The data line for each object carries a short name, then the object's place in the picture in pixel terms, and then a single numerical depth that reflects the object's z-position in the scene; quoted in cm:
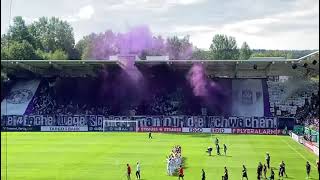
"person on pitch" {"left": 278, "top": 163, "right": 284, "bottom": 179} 2964
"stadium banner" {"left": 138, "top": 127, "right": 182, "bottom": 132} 6450
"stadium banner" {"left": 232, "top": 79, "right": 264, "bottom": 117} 7031
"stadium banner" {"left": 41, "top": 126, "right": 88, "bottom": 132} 6650
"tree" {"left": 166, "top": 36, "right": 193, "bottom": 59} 14225
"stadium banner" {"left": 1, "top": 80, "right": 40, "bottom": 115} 7178
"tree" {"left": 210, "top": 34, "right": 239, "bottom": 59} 14719
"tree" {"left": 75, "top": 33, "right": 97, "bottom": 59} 12699
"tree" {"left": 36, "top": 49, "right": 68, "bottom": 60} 10612
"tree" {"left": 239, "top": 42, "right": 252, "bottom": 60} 14575
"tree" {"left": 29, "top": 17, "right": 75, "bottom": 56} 12444
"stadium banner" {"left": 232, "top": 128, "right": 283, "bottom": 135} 6341
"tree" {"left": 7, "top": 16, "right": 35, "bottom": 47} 10988
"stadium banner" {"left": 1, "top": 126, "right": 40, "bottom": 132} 6724
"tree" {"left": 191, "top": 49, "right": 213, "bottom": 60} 14488
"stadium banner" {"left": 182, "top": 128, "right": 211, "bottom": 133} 6438
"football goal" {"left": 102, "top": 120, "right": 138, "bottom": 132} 6544
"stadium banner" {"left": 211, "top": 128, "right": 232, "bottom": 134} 6378
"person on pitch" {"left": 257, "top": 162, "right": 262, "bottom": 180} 2868
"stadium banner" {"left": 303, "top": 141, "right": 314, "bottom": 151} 4588
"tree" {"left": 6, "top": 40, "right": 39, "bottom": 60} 8975
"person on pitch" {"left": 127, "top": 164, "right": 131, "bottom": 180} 2859
